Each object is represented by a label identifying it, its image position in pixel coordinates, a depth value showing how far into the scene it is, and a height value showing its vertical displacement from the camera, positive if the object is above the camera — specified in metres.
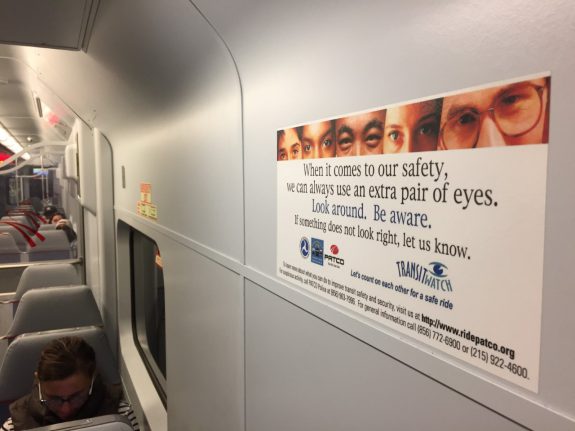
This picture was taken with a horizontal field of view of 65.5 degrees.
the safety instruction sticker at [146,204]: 2.10 -0.12
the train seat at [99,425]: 1.58 -0.90
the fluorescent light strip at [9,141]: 7.95 +0.83
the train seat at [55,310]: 3.19 -0.96
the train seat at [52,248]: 6.38 -0.98
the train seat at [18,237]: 7.12 -0.91
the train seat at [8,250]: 6.14 -0.97
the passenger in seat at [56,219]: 8.80 -0.77
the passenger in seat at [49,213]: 10.81 -0.80
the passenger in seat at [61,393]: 2.15 -1.04
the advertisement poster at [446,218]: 0.42 -0.05
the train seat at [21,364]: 2.54 -1.06
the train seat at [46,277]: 3.89 -0.86
